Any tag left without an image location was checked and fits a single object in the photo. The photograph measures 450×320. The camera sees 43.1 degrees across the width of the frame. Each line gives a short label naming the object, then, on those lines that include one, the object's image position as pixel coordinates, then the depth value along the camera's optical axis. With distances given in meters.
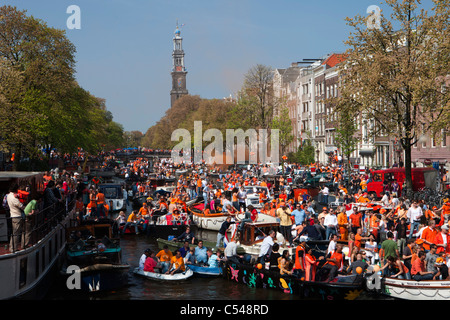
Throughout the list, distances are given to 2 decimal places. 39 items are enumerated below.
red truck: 42.69
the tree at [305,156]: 81.81
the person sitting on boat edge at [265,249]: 21.06
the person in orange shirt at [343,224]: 25.19
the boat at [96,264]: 21.12
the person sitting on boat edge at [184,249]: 23.62
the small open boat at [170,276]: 22.47
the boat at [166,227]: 31.19
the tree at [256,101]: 84.31
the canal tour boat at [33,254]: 17.17
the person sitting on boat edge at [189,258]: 23.30
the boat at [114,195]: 44.99
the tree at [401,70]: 37.91
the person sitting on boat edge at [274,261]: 20.44
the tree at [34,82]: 46.38
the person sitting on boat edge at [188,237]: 26.01
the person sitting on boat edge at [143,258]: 23.19
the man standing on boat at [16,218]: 17.80
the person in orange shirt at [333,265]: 18.91
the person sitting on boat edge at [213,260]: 23.12
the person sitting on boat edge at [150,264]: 22.98
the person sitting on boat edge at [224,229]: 25.98
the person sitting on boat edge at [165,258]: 22.88
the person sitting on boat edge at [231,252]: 22.46
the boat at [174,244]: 26.03
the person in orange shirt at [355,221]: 25.73
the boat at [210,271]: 22.94
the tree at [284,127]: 82.88
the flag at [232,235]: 25.15
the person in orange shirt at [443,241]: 20.45
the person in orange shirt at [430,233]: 20.66
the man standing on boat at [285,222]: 25.77
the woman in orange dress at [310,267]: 18.84
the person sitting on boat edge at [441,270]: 18.05
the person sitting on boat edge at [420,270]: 18.08
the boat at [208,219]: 34.81
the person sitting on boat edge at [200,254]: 23.48
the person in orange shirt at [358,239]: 21.41
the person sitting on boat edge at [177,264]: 22.69
